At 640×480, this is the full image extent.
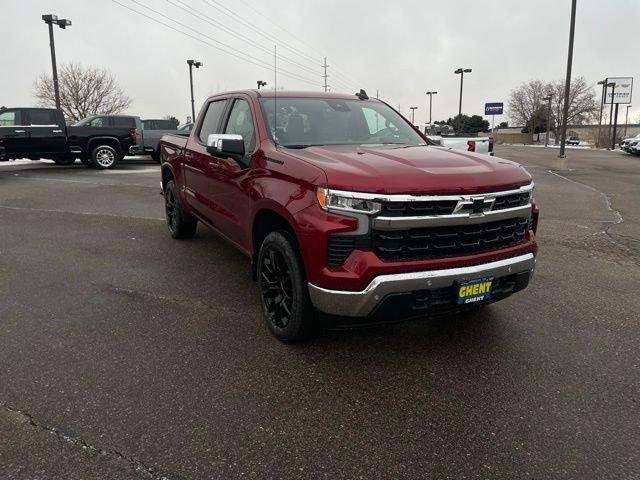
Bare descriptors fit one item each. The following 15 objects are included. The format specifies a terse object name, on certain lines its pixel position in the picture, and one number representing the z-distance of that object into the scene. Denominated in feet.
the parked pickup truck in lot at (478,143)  45.57
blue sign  189.67
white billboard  147.23
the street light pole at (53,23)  72.43
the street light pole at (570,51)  60.95
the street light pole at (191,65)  117.72
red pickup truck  9.92
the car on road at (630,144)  97.45
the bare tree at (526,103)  269.44
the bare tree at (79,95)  158.30
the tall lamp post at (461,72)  143.95
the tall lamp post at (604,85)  139.99
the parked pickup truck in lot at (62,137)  51.47
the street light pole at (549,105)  209.00
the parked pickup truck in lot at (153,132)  62.90
